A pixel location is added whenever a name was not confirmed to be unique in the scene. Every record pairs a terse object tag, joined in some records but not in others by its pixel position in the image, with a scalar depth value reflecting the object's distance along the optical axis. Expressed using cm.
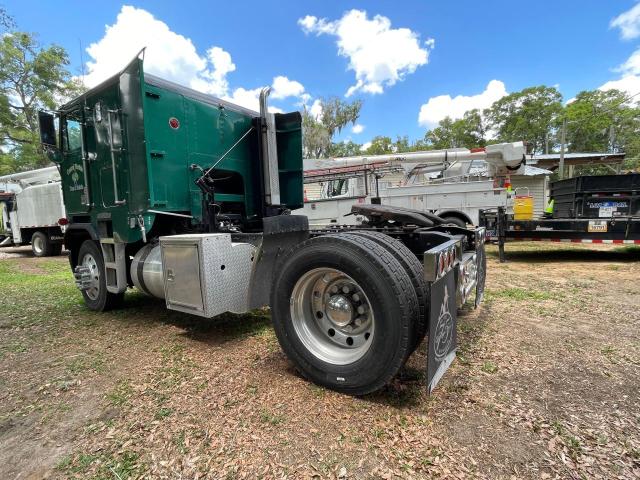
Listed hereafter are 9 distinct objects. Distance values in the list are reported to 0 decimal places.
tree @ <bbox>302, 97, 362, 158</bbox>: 4081
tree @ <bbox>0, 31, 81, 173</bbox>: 2444
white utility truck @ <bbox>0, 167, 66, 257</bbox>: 1313
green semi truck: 236
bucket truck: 1029
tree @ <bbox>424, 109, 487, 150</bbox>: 4494
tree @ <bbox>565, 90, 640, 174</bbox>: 3956
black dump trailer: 760
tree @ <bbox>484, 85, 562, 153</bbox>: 4078
